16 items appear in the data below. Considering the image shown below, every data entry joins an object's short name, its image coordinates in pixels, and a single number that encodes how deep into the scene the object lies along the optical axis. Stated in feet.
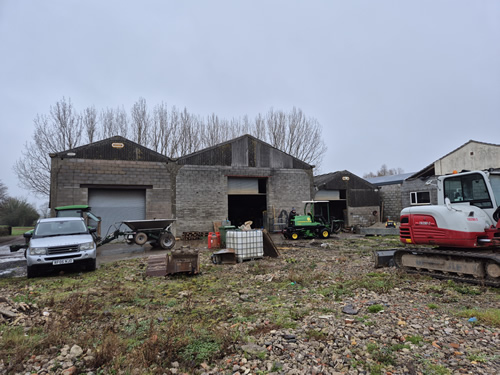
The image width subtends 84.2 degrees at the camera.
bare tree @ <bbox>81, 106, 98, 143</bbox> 87.66
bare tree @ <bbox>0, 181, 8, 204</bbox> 114.42
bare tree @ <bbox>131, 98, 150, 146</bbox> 92.27
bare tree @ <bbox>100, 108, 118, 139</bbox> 89.71
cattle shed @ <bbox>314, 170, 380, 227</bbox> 76.43
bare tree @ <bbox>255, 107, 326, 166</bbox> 103.86
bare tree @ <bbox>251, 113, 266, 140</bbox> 104.88
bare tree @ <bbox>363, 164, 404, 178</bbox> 216.49
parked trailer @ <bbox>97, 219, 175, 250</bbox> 41.27
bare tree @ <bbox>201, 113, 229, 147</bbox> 99.81
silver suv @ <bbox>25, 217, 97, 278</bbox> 24.45
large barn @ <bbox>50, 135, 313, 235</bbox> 51.16
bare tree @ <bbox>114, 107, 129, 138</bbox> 90.84
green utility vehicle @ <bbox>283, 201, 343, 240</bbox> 51.79
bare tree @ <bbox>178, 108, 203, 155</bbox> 96.43
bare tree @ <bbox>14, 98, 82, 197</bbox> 83.82
